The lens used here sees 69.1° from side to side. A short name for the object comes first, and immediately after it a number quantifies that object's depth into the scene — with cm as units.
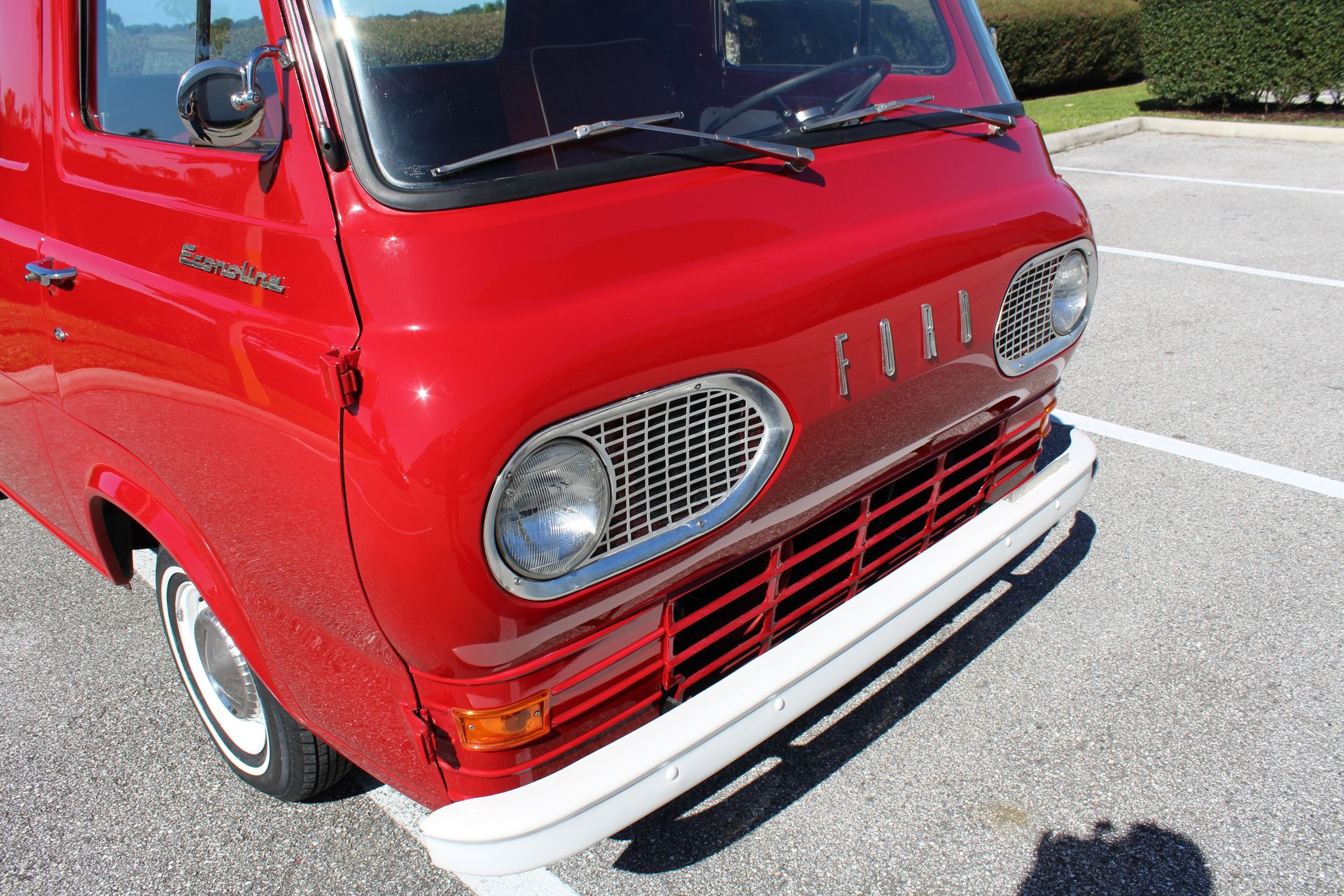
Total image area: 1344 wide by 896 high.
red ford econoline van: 158
